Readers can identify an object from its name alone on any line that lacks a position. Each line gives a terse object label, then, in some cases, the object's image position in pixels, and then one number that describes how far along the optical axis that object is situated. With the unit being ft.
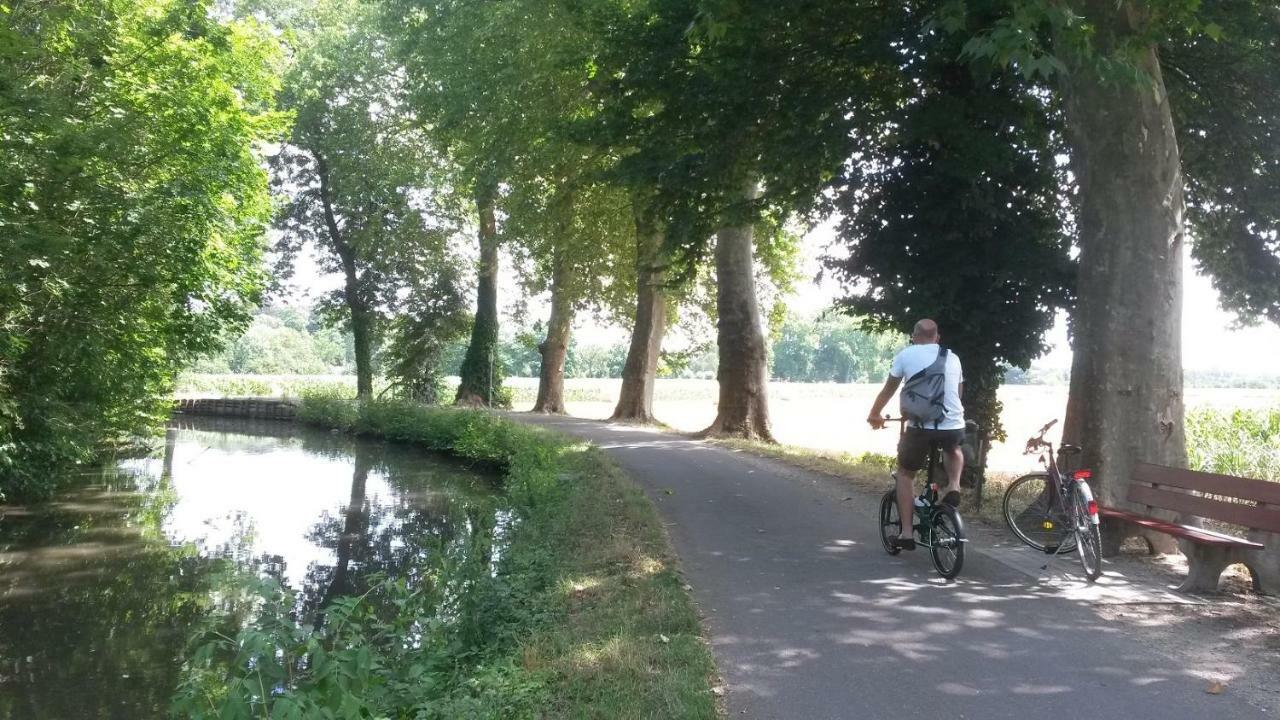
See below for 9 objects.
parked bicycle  25.57
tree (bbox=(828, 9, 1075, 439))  42.91
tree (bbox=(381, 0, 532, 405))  71.67
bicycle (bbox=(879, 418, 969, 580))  25.25
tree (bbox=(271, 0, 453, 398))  121.80
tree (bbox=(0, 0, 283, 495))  39.37
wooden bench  22.95
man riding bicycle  26.50
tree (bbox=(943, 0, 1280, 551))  29.84
